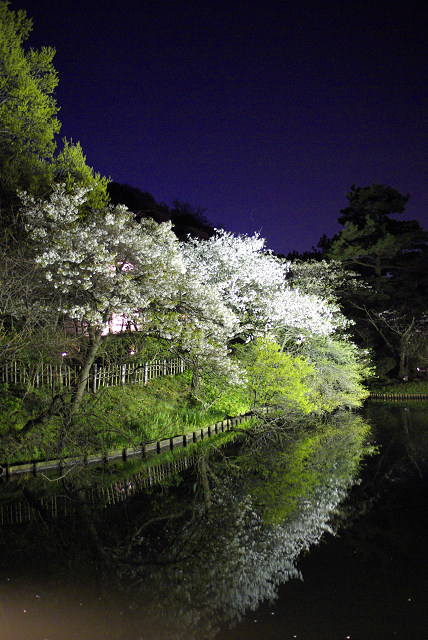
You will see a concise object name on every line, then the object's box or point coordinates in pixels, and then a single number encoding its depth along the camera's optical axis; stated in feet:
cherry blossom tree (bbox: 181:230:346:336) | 58.54
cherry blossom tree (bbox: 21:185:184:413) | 36.86
